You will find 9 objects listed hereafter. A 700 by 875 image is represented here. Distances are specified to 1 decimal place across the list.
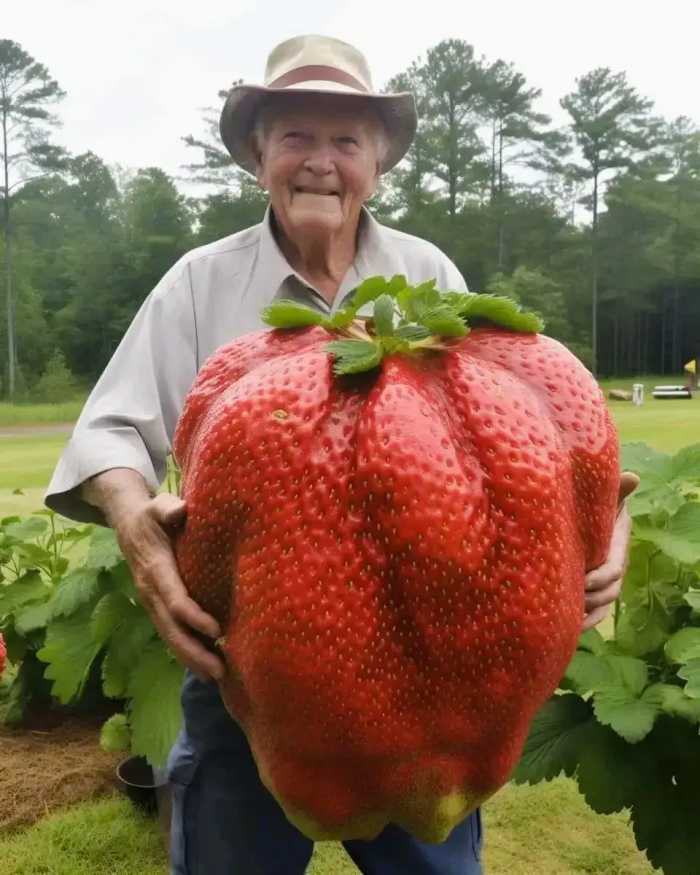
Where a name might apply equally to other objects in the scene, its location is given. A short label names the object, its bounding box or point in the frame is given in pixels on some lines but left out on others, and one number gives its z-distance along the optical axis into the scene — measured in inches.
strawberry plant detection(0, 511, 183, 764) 104.3
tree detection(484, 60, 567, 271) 1438.2
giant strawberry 34.6
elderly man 65.1
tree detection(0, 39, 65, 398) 1300.4
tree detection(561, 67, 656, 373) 1494.8
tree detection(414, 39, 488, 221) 1460.4
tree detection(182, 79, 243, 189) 1350.9
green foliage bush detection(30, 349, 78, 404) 1314.0
